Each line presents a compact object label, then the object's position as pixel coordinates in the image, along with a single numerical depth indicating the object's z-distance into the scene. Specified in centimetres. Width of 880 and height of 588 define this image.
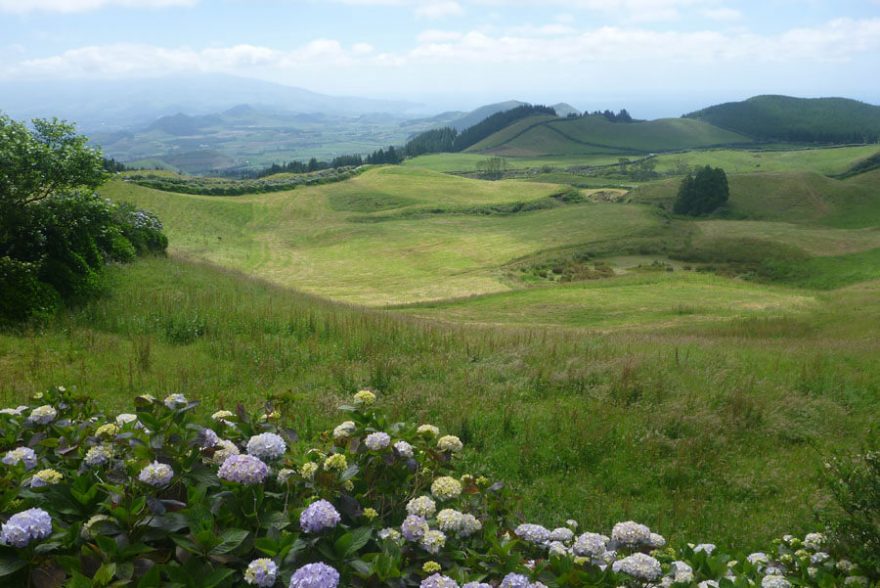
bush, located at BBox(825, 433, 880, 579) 413
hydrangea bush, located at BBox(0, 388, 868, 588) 272
